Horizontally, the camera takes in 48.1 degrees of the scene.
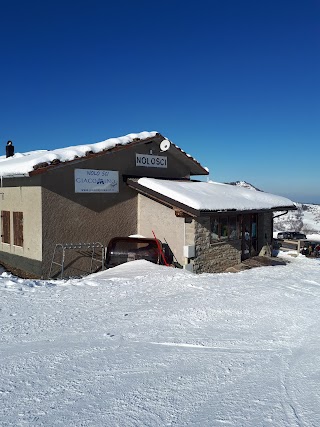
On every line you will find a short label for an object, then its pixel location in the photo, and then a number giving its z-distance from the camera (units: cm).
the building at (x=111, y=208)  1067
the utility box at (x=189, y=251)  1114
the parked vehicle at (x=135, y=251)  1148
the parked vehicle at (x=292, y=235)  3506
